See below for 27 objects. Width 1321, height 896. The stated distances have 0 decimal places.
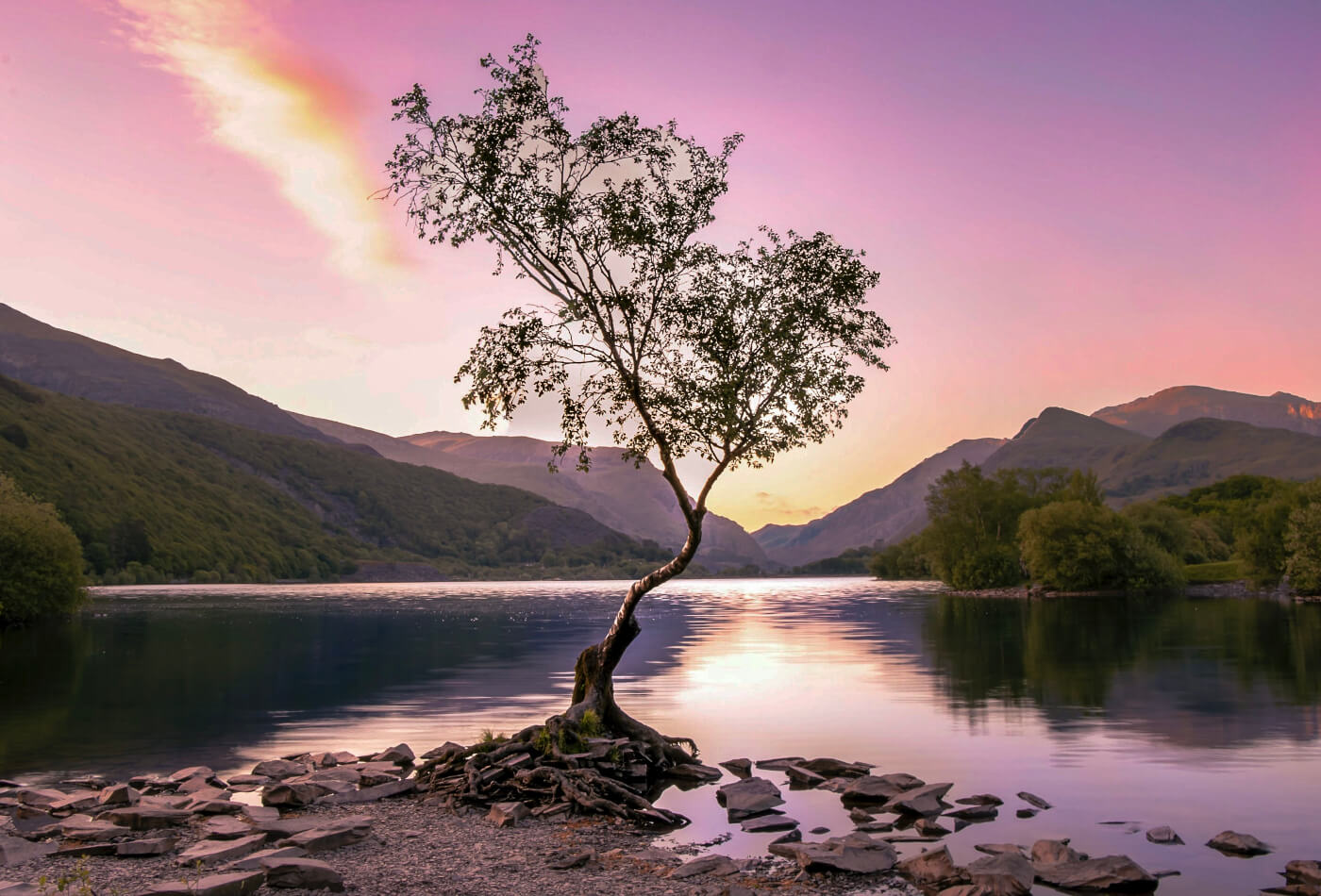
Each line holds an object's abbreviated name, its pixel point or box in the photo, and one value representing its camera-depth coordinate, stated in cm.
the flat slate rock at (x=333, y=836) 1761
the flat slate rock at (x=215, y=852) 1620
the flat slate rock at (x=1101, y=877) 1545
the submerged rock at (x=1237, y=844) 1783
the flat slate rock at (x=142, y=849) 1708
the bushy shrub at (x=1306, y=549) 11944
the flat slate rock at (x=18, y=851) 1670
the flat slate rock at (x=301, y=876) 1529
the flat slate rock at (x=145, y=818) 1886
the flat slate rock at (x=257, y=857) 1569
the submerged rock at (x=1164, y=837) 1861
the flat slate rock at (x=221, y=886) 1395
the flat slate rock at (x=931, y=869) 1559
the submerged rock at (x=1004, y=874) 1494
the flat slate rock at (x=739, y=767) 2575
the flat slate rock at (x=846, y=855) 1611
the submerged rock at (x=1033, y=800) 2183
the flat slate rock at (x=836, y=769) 2502
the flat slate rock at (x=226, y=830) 1797
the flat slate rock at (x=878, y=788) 2222
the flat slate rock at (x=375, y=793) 2192
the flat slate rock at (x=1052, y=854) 1642
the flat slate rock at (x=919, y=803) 2075
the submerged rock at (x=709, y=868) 1595
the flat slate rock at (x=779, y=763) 2645
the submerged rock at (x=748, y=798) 2098
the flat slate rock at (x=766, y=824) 1966
